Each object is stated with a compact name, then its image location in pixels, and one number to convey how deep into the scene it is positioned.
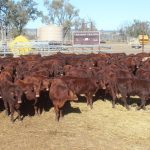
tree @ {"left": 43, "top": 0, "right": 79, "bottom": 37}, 47.32
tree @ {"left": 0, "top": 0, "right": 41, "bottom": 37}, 34.61
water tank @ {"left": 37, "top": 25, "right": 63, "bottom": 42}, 30.92
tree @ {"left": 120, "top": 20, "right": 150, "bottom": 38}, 50.67
